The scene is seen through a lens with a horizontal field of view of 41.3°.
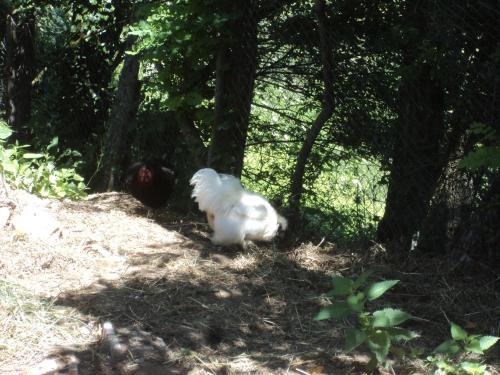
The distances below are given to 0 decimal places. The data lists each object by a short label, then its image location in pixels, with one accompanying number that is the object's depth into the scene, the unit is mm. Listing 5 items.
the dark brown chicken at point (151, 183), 6389
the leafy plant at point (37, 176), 5930
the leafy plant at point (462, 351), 3010
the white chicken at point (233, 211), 5051
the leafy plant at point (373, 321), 3121
